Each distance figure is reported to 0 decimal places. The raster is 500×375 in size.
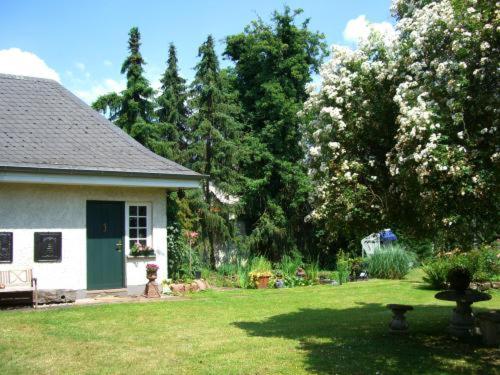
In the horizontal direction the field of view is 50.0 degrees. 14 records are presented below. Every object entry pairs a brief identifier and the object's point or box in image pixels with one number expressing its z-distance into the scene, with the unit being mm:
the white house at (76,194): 11953
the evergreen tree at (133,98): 19594
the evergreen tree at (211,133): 18953
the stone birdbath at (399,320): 8273
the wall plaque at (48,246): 12117
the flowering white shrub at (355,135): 7215
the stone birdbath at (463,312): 7941
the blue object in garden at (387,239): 20231
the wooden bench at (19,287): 11289
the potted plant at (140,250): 13352
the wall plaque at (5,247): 11766
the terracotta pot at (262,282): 15523
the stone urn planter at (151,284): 12906
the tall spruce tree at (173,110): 19316
